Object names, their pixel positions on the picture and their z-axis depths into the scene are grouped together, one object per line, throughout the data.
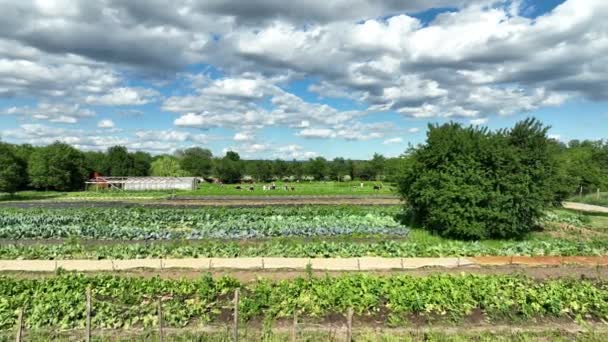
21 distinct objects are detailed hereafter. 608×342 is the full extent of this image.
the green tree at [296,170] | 110.62
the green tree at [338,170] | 107.94
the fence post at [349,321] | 6.19
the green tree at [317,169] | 109.38
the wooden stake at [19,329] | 5.79
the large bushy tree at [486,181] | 17.91
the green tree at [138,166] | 94.44
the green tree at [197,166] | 108.00
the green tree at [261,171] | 104.94
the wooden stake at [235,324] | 6.37
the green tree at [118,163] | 90.07
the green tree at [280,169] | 107.94
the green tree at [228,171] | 100.38
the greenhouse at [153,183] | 62.09
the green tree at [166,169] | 87.45
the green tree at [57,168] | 62.75
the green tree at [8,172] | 47.36
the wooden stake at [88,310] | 6.27
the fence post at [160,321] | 6.43
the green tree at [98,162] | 89.06
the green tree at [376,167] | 102.70
